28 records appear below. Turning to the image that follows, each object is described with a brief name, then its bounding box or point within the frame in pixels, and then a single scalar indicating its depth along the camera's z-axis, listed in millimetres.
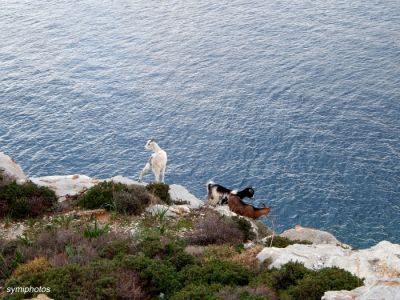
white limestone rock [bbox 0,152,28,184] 29562
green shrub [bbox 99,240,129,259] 18766
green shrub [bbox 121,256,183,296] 16766
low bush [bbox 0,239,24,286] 18000
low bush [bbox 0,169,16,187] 26159
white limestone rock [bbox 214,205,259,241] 24547
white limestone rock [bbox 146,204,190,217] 25281
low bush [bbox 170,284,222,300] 15508
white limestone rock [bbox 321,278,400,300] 13148
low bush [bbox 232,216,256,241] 23281
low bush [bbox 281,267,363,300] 15875
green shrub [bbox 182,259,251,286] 17172
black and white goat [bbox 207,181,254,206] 29766
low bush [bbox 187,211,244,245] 22031
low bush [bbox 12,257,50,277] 16794
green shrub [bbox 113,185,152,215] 25062
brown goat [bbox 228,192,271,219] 29312
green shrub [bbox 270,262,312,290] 16922
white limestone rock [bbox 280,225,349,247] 26836
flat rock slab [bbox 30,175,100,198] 27955
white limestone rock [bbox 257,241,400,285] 18109
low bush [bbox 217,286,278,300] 15438
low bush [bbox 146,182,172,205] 27672
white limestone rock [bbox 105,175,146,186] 29350
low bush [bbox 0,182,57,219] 24641
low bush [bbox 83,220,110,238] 20703
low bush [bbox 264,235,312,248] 21766
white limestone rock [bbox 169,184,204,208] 28766
